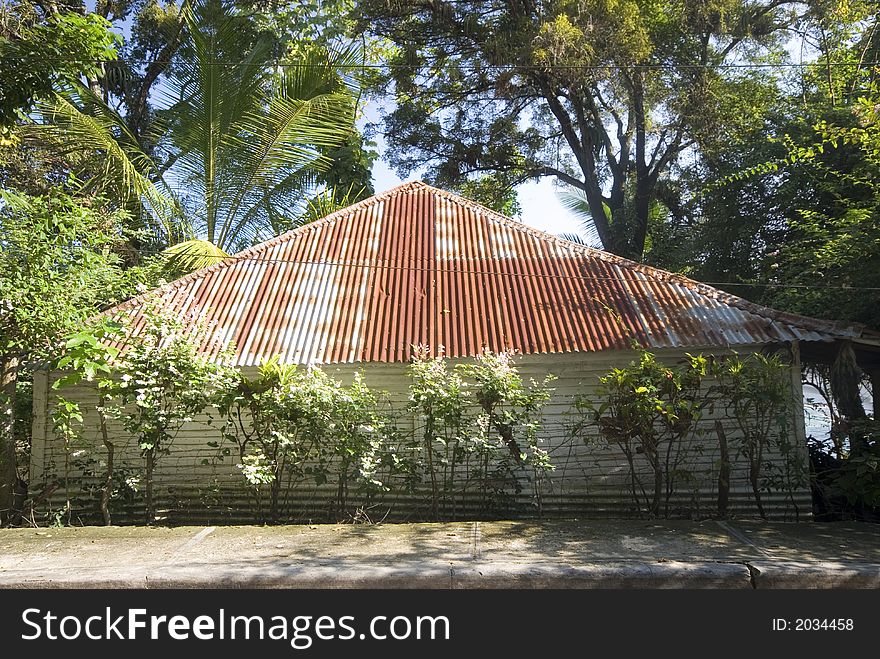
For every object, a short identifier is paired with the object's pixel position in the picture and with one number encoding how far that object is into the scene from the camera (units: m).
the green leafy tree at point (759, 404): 7.22
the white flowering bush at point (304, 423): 7.16
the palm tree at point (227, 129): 13.17
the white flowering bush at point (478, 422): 7.28
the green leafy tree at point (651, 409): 7.09
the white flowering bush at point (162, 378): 7.13
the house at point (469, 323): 8.35
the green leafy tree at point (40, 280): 7.38
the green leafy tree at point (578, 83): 16.48
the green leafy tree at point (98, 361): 6.56
